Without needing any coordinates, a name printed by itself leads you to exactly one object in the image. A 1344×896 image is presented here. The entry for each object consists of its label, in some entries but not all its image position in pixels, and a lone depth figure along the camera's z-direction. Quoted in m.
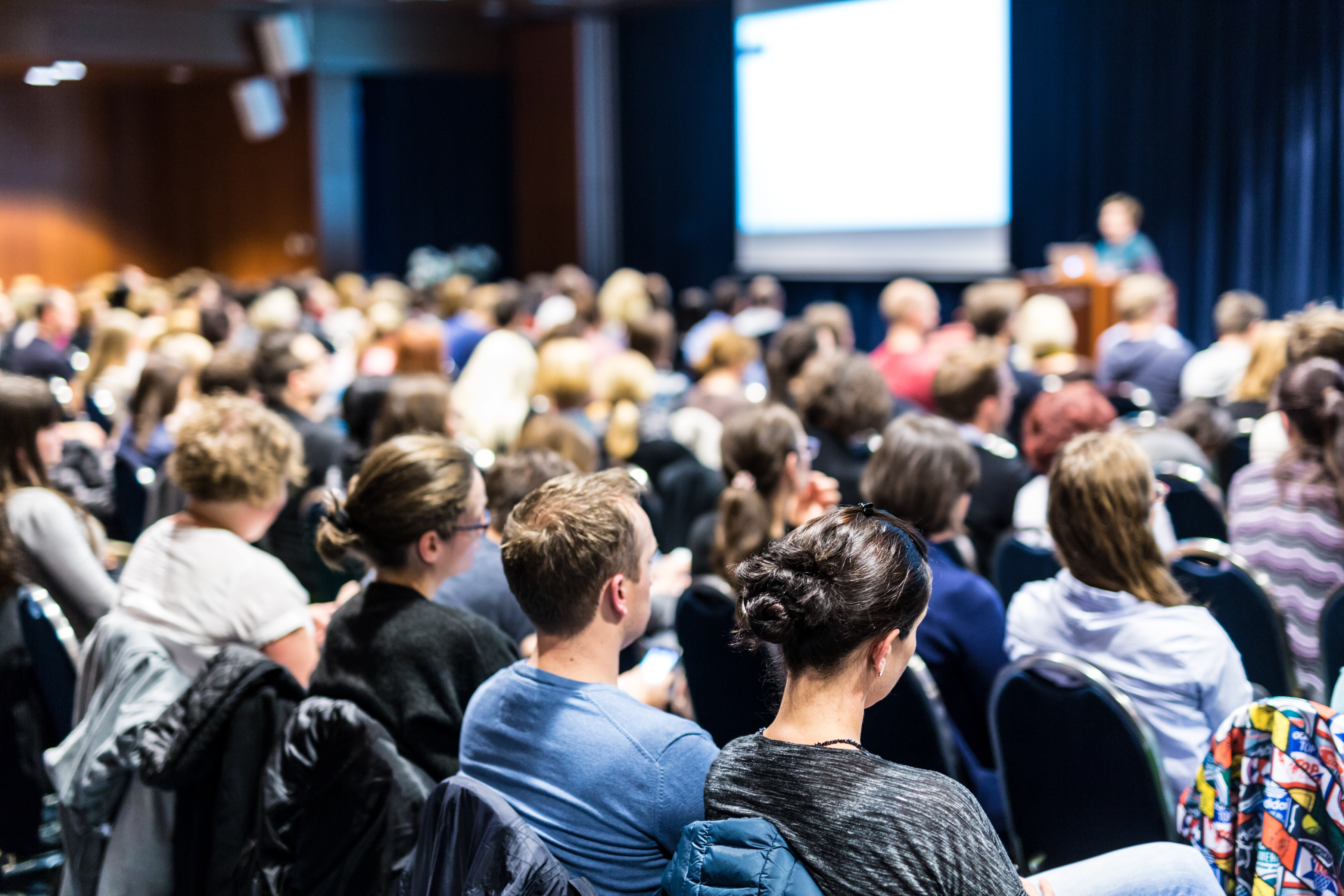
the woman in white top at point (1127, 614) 2.26
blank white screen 10.24
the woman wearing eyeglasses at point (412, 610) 2.15
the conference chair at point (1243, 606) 2.97
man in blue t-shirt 1.72
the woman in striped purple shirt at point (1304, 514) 3.09
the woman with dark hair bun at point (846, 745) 1.40
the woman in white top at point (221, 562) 2.64
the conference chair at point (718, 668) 2.59
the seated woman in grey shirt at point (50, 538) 3.11
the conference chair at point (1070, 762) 2.07
